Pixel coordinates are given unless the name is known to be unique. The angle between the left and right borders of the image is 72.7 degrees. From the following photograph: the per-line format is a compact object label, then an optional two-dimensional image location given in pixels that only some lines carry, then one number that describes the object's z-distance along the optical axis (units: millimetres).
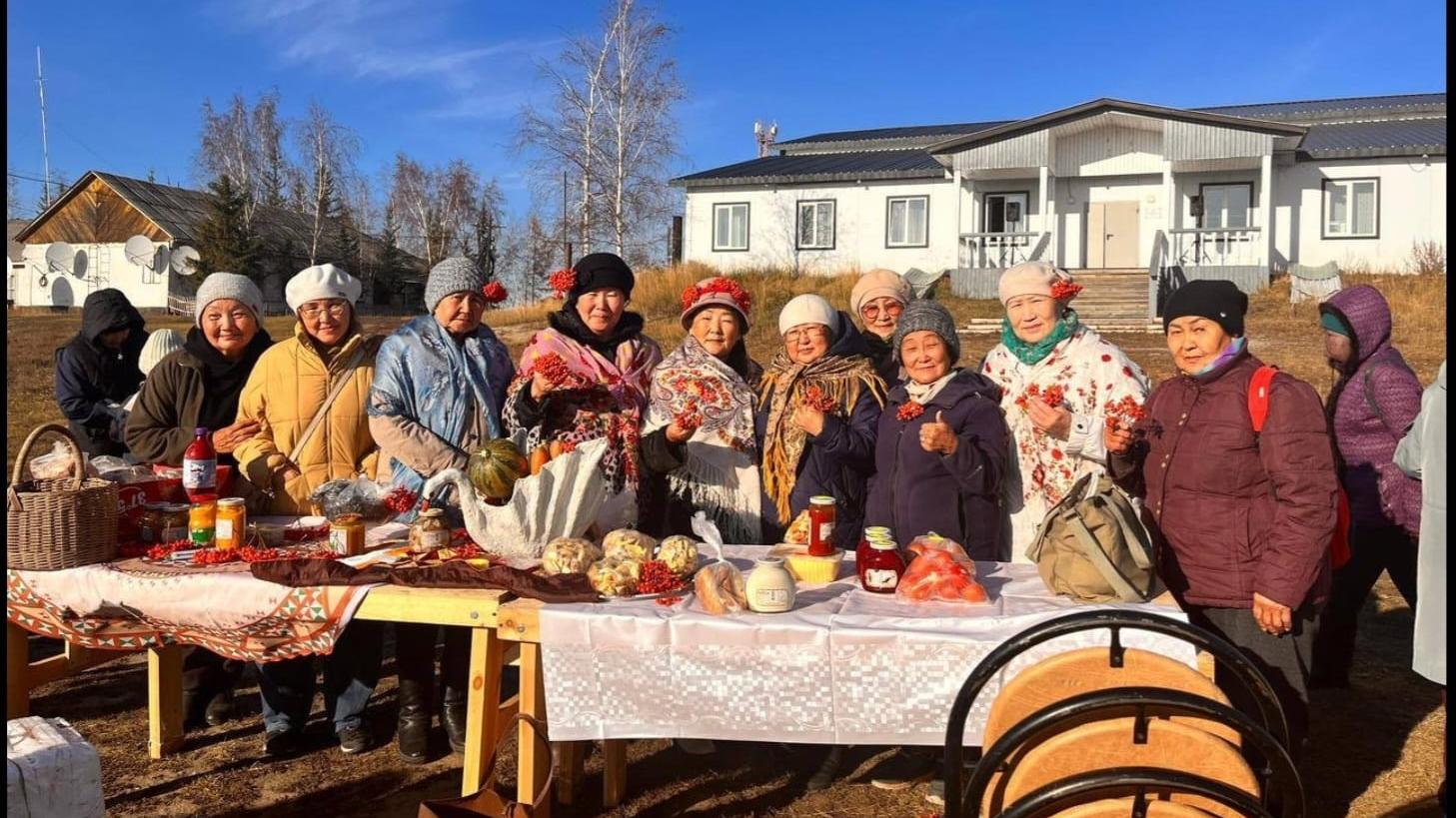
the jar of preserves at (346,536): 3363
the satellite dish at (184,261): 33125
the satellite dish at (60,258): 36031
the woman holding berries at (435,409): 3893
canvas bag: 2756
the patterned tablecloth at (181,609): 3053
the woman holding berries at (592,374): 3789
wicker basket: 3148
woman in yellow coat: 3955
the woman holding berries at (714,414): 3932
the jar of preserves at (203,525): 3424
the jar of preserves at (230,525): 3361
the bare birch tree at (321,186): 36438
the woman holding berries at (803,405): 3828
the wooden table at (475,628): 2920
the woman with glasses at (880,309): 4484
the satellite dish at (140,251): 33938
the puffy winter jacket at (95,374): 5234
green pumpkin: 3180
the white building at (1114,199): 20594
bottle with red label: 3496
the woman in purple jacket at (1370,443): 4559
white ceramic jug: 2768
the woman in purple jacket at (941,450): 3432
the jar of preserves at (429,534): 3367
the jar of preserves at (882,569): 2941
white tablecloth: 2629
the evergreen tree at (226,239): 31828
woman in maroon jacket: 2920
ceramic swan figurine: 3160
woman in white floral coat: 3428
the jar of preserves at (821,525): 3142
